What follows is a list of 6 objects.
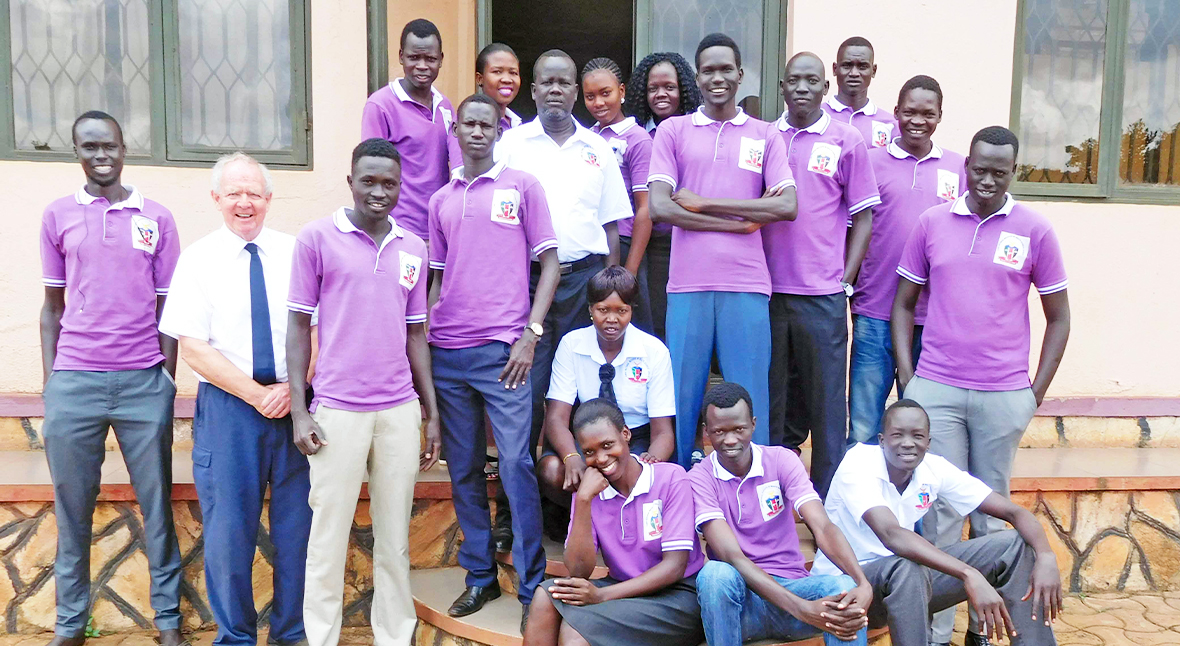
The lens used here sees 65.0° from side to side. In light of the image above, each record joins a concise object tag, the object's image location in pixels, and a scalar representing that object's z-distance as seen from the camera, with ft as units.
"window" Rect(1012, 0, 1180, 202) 17.60
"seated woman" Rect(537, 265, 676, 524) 11.76
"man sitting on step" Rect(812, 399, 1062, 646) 10.45
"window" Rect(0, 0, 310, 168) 15.80
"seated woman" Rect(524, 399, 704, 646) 10.34
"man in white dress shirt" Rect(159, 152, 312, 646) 11.20
